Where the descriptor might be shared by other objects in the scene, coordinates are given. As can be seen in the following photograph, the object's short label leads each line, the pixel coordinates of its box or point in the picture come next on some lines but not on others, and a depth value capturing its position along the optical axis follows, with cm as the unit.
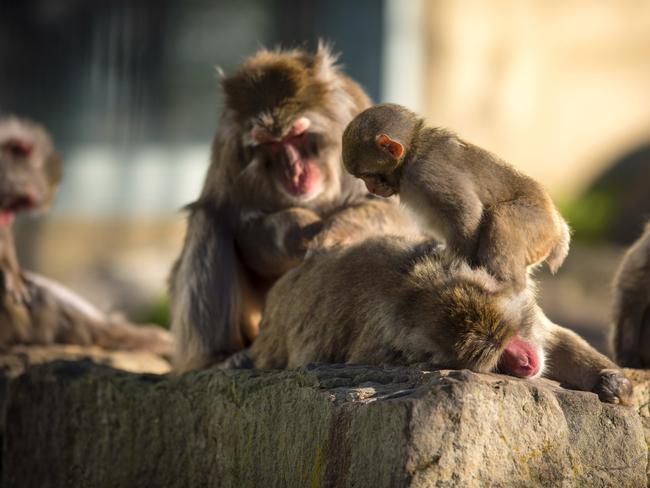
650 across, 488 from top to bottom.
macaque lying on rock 711
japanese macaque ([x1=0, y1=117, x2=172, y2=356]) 1388
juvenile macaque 799
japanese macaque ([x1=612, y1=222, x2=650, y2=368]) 1037
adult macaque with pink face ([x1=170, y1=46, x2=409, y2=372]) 1061
